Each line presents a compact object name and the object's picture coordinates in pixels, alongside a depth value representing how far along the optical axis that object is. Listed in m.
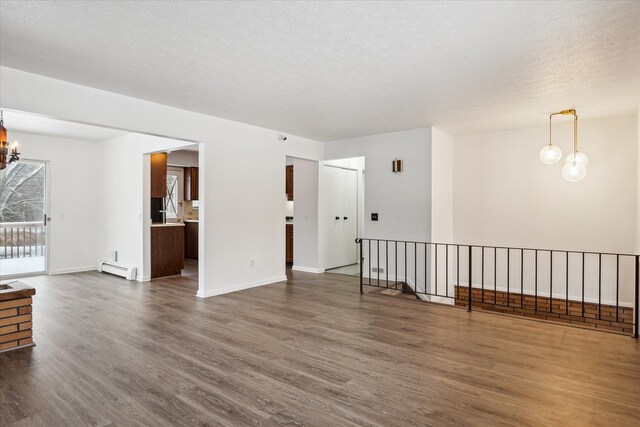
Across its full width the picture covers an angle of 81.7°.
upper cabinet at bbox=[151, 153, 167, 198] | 6.91
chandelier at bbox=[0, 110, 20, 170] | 3.84
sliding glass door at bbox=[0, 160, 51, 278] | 6.83
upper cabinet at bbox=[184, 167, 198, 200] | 9.39
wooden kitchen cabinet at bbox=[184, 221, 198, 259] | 9.25
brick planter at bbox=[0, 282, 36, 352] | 3.37
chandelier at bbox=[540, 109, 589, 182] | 4.93
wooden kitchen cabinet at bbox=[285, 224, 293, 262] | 8.44
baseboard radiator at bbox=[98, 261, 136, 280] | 6.62
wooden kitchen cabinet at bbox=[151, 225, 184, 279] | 6.75
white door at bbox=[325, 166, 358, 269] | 7.52
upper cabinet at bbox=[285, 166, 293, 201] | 8.63
